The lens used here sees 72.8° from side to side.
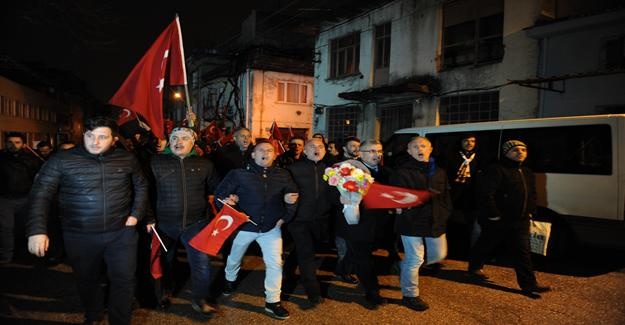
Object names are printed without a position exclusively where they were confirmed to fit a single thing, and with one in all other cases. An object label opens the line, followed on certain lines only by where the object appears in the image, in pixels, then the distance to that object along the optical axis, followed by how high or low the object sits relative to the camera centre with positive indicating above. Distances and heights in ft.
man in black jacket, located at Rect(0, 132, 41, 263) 19.51 -1.90
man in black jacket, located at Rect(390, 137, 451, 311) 14.65 -2.23
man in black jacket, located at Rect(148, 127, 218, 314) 13.58 -1.70
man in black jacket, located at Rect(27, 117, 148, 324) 11.17 -1.73
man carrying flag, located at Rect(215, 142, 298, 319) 14.02 -1.81
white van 18.04 -0.53
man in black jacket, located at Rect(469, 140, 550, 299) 16.08 -1.86
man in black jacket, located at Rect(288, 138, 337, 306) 15.21 -2.21
